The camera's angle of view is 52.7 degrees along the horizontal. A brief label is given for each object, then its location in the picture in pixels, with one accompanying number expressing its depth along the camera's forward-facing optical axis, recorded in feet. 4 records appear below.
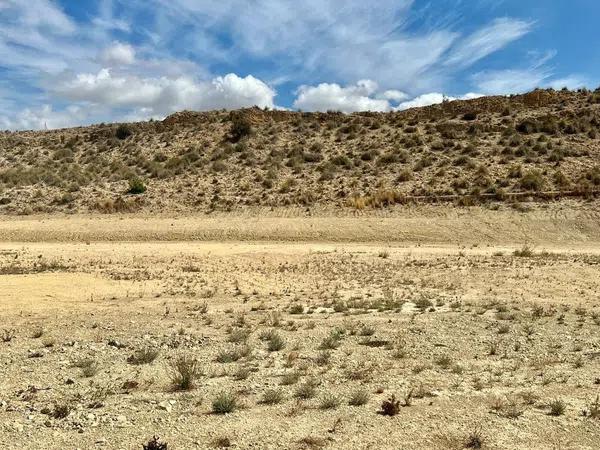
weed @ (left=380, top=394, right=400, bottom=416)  24.02
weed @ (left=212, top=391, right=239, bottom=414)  24.29
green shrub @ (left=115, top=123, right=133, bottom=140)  176.65
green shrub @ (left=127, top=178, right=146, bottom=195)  125.18
